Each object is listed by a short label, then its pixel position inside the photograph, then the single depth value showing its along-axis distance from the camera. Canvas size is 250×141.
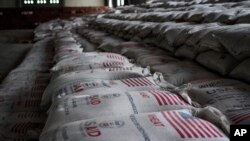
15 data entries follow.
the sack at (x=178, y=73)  2.04
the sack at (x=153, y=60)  2.62
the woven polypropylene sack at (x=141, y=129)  1.15
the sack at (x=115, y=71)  2.04
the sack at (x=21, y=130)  1.87
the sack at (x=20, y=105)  2.29
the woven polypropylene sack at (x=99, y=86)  1.71
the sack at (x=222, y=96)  1.51
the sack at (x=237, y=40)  1.92
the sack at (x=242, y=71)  1.86
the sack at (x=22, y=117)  2.07
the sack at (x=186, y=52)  2.60
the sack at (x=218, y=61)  2.07
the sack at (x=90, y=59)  2.39
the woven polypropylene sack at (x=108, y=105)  1.38
